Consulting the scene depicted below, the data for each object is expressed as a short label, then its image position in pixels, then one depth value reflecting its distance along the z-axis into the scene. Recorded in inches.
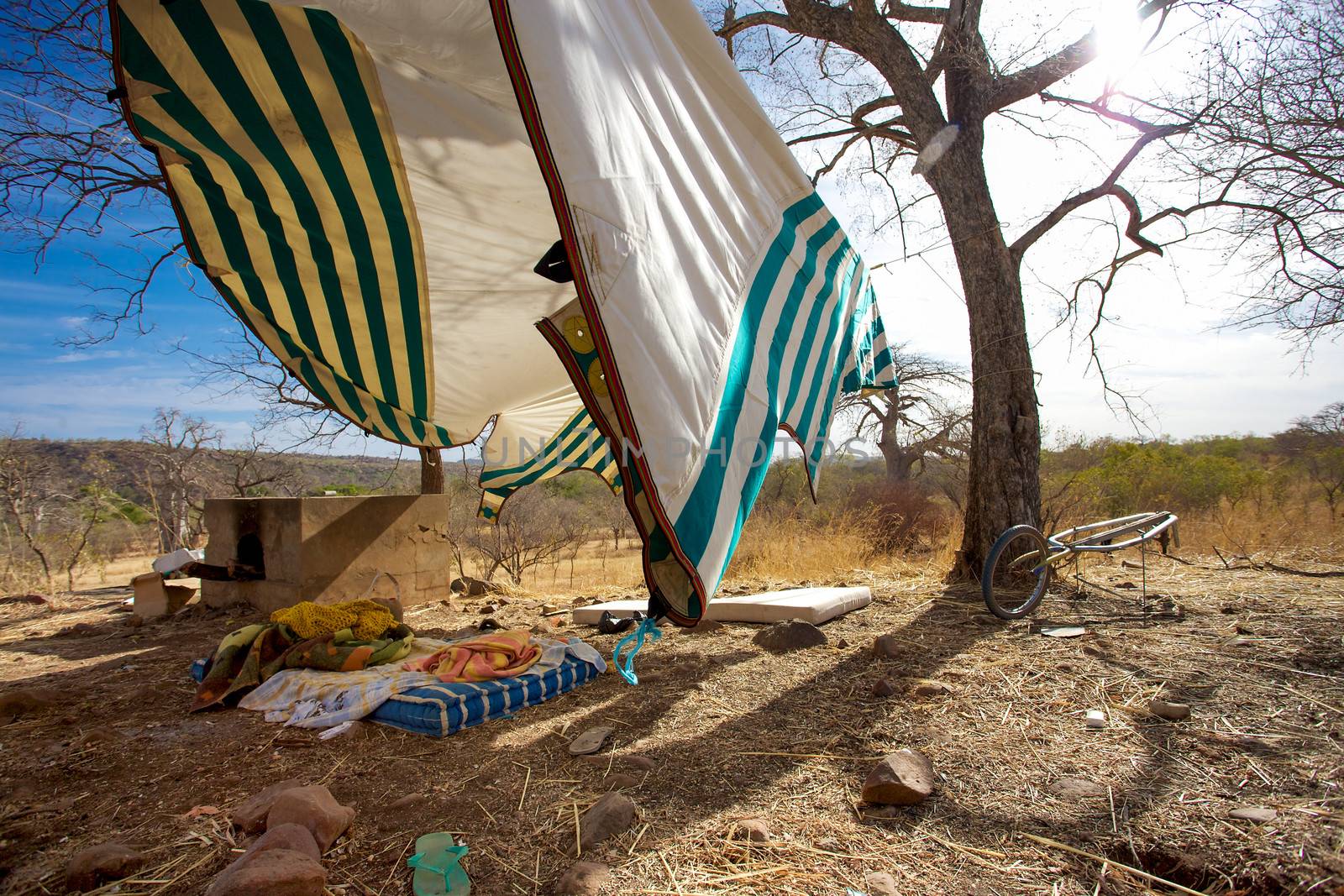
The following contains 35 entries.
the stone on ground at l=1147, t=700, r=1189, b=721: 97.9
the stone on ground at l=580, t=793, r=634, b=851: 75.0
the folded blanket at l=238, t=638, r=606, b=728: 119.3
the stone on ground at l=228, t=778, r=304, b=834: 77.7
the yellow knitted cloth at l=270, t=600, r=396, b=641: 148.9
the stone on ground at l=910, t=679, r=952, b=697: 116.0
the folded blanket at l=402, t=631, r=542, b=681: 129.7
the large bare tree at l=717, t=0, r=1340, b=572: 207.8
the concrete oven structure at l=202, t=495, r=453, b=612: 203.3
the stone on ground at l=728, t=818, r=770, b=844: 73.2
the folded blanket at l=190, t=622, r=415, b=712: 134.1
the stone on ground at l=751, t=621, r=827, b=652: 156.6
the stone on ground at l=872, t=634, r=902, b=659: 142.3
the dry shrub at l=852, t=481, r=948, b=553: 410.3
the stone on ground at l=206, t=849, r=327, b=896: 58.0
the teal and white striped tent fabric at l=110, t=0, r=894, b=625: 73.2
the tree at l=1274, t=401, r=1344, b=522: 443.8
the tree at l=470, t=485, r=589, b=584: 366.3
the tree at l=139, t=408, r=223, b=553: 445.7
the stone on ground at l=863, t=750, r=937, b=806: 79.0
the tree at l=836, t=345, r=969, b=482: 574.7
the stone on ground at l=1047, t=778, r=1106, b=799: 79.2
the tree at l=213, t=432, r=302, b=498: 392.2
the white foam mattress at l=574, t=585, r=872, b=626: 178.5
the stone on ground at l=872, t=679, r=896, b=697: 117.9
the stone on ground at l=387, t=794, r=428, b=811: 86.0
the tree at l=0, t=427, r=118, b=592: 328.2
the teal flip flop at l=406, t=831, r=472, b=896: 65.9
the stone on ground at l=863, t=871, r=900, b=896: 62.6
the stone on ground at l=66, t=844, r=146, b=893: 67.2
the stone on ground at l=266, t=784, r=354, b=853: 74.4
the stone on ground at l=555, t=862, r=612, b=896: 64.9
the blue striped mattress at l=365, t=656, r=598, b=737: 114.7
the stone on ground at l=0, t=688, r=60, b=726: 121.0
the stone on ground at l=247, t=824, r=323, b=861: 68.8
